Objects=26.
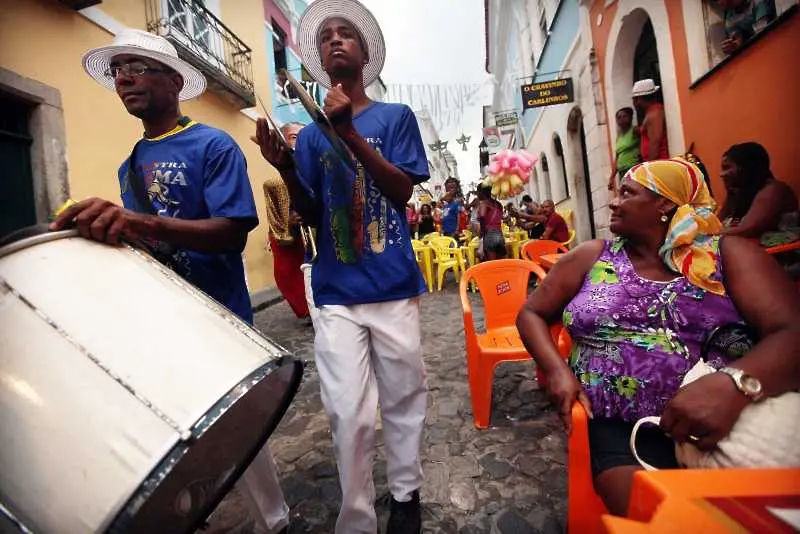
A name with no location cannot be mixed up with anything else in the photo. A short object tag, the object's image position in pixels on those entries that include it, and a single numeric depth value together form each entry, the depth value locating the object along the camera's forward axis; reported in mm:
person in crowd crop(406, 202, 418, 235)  13203
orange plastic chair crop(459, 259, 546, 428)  2639
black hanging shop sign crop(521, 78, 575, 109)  9250
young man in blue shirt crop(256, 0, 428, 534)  1583
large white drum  664
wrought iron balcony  6539
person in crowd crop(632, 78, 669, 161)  5008
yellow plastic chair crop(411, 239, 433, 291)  8023
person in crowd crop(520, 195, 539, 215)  8645
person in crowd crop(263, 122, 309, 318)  4418
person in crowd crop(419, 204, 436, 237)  13758
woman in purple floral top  1140
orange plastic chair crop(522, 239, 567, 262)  5280
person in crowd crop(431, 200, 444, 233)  13483
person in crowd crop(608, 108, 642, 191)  5863
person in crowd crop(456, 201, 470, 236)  10758
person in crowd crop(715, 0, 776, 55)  3818
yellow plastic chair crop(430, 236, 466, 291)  7918
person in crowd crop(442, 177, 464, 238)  9545
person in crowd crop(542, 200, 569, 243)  6738
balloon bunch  6613
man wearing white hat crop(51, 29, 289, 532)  1476
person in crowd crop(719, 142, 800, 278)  3023
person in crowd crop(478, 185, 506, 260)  6578
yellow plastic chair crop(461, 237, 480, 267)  8138
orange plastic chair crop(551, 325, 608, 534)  1291
